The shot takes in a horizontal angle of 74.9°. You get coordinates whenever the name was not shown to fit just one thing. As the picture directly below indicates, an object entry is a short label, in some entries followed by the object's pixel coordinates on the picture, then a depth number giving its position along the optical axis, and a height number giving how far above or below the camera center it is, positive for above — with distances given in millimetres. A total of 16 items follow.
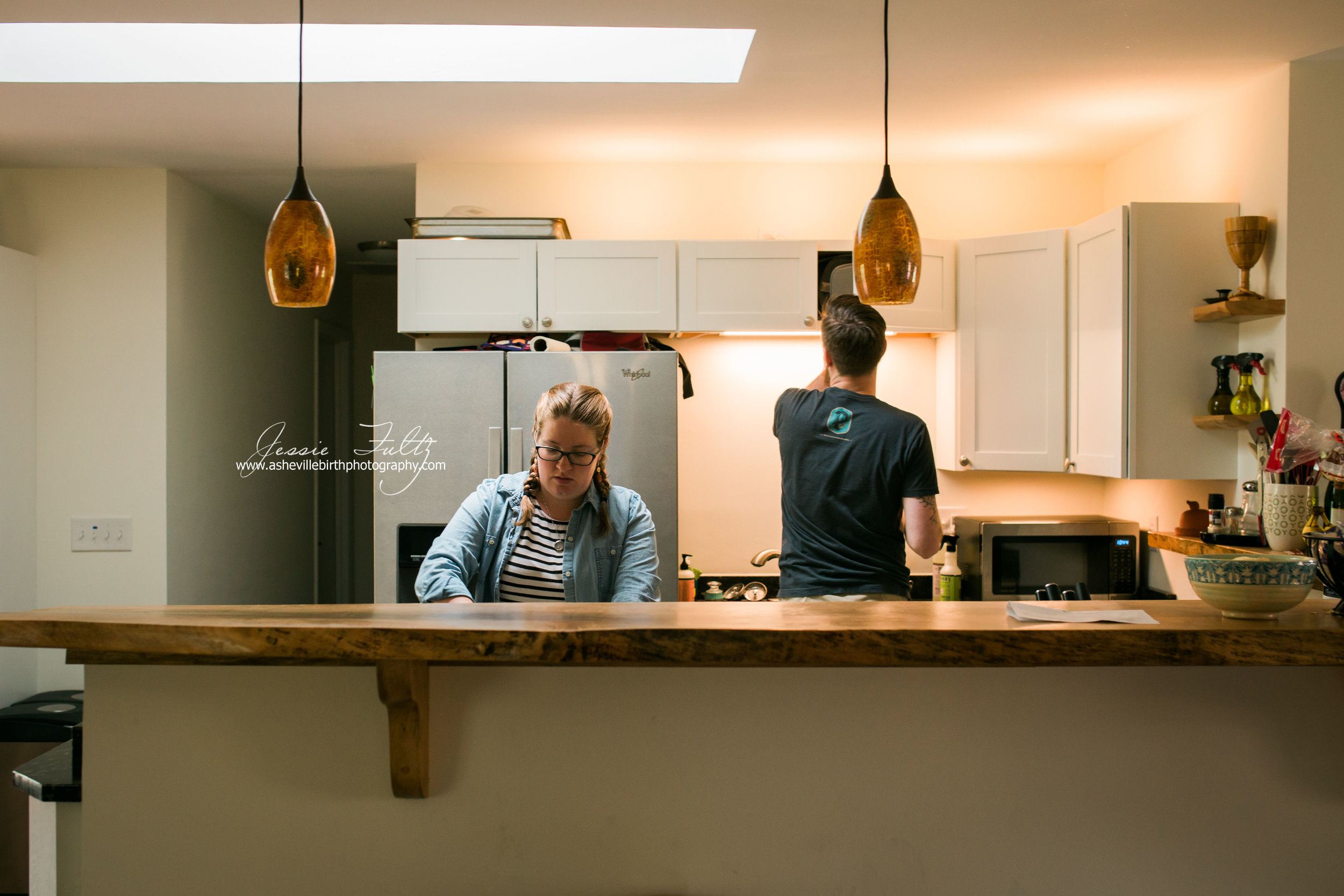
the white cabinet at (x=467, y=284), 3023 +543
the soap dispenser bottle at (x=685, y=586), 3055 -503
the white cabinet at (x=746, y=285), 3053 +552
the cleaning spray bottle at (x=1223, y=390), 2613 +168
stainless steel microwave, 3006 -384
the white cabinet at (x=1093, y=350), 2691 +313
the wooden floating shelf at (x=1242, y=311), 2465 +388
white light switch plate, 3318 -359
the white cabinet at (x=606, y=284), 3029 +546
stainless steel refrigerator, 2883 +65
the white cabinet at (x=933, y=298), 3115 +524
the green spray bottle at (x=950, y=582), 3105 -489
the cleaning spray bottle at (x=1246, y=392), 2525 +156
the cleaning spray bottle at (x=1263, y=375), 2521 +207
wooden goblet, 2486 +585
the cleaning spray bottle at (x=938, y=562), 3202 -454
